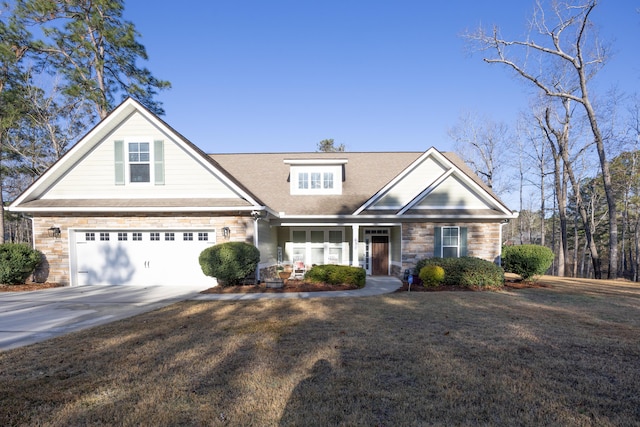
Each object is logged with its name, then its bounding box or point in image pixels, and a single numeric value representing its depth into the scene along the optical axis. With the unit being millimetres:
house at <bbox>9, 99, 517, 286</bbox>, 11812
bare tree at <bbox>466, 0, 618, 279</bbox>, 16203
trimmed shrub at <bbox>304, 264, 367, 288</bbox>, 11406
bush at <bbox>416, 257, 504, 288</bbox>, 11500
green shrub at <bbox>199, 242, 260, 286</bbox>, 10562
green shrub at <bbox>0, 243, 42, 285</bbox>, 11109
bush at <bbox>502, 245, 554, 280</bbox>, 12469
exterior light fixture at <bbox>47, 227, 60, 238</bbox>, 11812
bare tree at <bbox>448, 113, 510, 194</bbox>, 27334
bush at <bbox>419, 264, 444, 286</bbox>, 11461
